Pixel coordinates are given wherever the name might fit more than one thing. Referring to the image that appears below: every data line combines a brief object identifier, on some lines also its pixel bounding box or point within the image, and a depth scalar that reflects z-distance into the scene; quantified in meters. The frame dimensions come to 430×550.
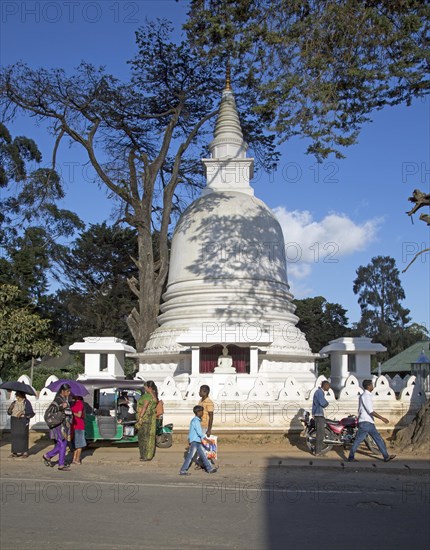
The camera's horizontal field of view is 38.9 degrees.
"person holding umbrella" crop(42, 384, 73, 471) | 10.80
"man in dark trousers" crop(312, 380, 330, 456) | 12.29
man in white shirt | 11.39
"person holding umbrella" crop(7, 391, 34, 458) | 12.11
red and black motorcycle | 12.52
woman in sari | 11.49
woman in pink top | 11.33
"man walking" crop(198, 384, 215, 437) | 11.85
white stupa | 17.89
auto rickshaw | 12.91
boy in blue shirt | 10.17
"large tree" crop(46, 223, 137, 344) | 42.62
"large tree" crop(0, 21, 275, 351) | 25.17
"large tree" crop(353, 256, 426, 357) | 61.25
